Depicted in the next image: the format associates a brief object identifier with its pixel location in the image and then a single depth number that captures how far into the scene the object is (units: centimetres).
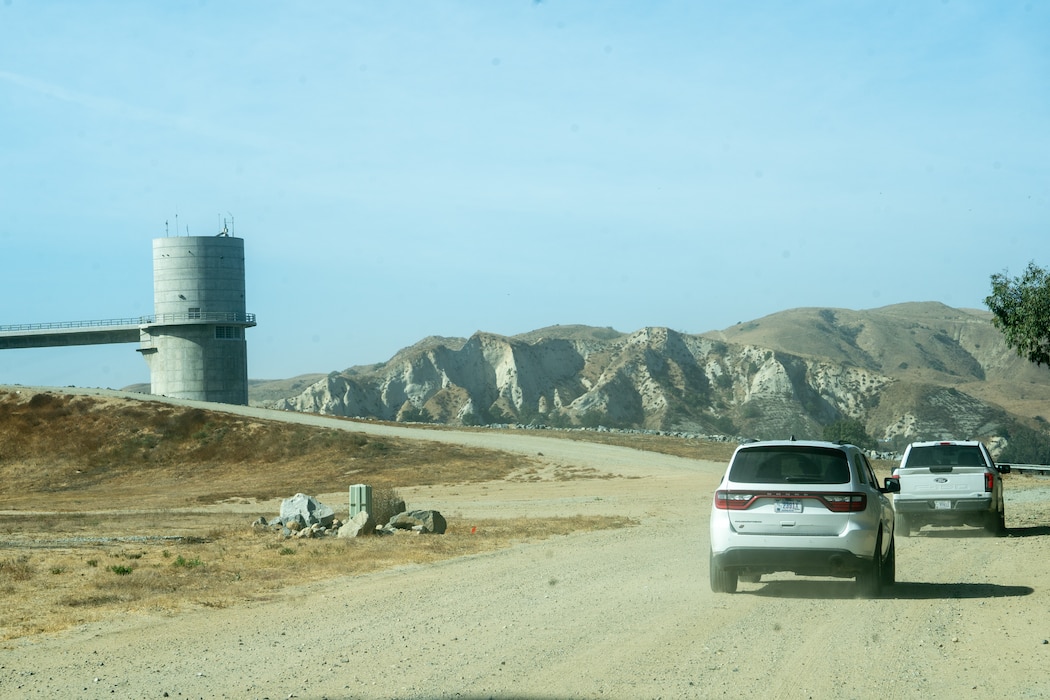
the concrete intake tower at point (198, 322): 9381
